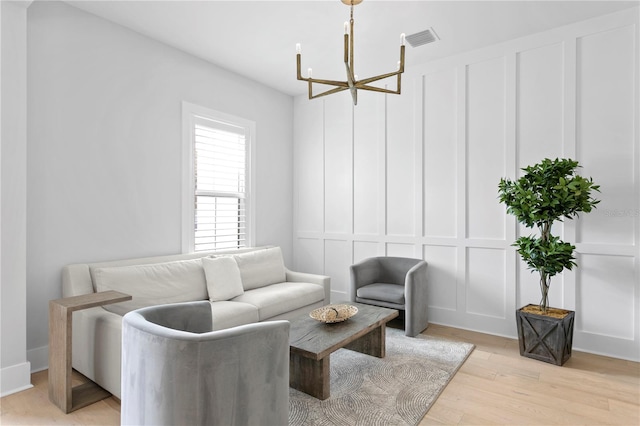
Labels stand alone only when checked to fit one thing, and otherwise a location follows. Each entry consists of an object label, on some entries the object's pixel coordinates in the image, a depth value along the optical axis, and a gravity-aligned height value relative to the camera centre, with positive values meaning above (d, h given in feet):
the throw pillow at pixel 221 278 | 11.10 -2.08
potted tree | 9.42 -0.73
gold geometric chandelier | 7.40 +2.93
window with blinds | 12.74 +1.18
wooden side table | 7.30 -2.93
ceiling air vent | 11.03 +5.52
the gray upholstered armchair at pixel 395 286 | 11.60 -2.61
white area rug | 7.21 -4.03
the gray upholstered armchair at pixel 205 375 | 4.77 -2.25
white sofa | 7.98 -2.38
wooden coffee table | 7.59 -2.81
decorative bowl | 8.94 -2.59
